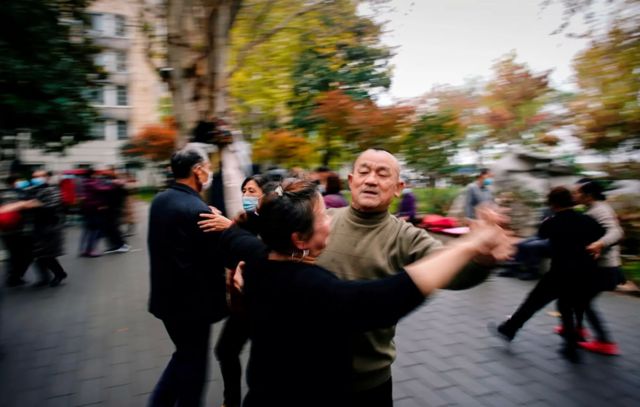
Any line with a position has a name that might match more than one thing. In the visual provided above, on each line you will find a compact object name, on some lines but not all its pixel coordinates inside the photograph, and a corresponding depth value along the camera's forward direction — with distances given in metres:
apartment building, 35.50
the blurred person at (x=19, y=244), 6.59
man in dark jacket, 2.68
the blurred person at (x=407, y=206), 10.56
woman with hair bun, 1.29
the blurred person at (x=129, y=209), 10.36
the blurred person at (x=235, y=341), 3.02
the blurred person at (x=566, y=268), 4.17
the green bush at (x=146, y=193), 30.60
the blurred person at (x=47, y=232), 6.68
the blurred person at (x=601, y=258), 4.34
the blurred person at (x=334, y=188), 4.98
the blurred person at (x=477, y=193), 8.51
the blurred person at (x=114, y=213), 9.41
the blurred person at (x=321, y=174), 5.90
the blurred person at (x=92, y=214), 9.24
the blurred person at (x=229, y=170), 3.29
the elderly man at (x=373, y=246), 1.93
